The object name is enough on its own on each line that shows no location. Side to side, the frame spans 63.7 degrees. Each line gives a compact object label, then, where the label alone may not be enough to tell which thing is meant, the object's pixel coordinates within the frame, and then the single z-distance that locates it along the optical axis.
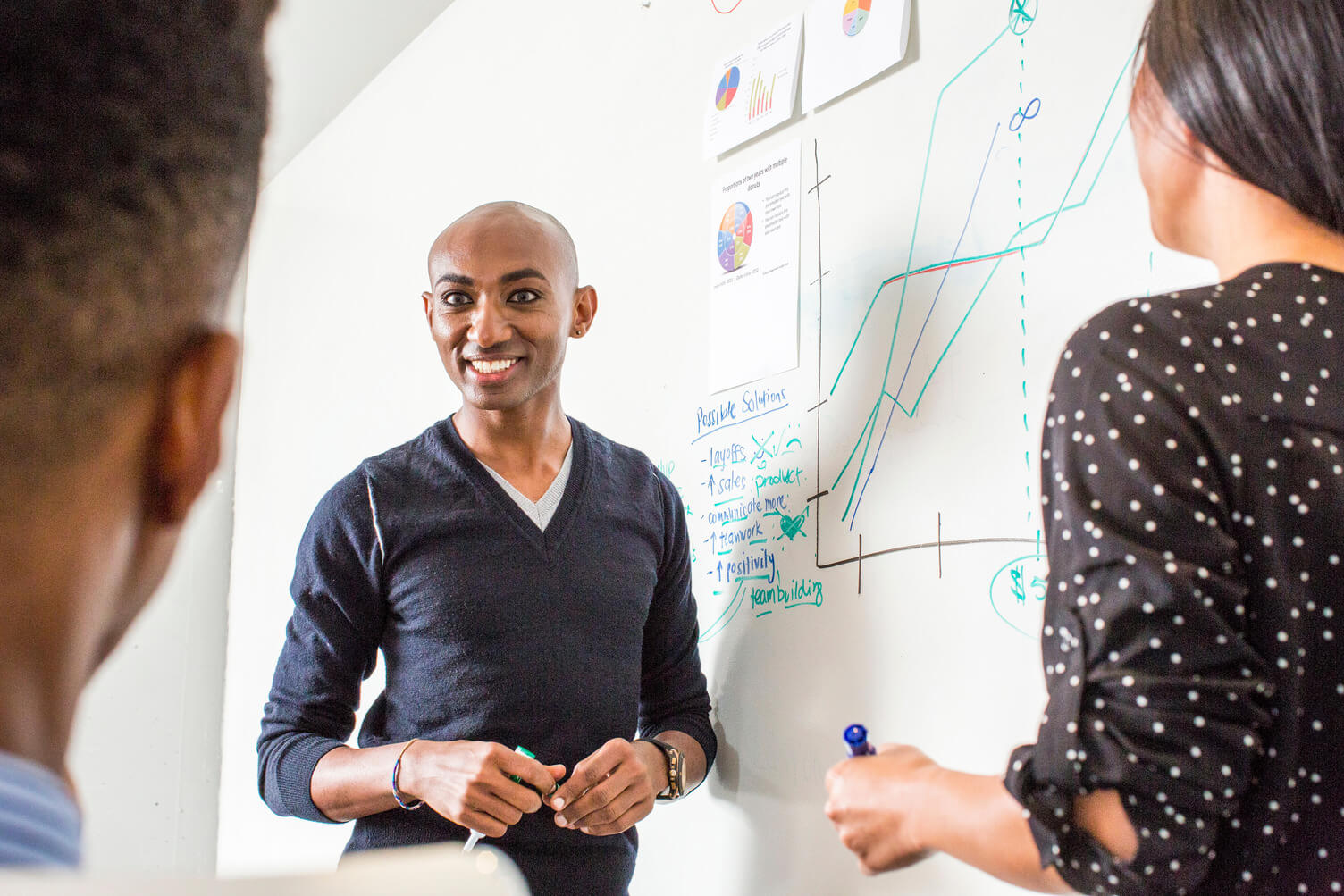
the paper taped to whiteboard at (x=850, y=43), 1.30
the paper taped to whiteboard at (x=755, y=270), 1.45
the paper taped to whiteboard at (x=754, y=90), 1.46
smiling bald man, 1.23
